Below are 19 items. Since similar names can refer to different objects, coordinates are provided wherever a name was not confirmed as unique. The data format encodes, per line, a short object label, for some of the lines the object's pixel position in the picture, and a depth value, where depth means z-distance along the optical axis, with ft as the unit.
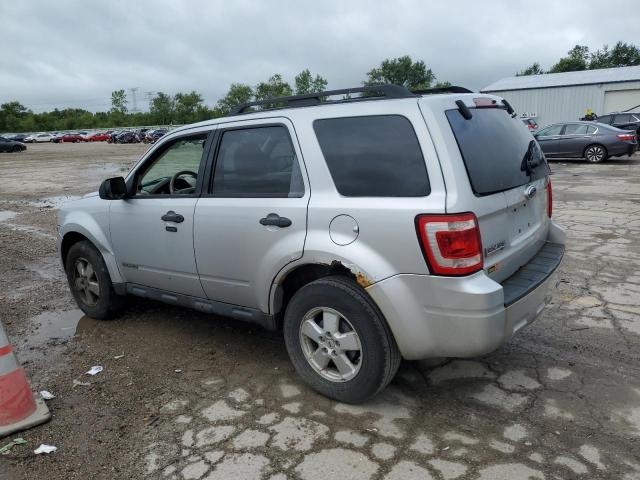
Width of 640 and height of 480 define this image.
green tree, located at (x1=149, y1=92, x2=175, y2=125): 368.27
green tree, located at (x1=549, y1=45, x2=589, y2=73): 235.22
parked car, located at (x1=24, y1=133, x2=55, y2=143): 255.09
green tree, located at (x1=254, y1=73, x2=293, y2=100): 290.15
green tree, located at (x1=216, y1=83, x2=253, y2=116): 312.60
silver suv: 9.38
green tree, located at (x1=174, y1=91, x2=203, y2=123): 363.97
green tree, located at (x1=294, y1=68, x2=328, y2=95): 300.20
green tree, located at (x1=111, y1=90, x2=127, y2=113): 414.00
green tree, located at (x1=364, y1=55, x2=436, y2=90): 296.92
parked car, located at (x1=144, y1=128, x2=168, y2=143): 184.14
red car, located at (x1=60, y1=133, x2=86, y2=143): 242.58
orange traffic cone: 10.48
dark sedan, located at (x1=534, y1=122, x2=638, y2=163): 56.65
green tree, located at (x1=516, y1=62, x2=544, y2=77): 284.20
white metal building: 114.93
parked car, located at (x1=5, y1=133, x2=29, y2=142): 255.66
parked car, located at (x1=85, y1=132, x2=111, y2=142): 243.34
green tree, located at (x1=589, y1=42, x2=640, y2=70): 247.09
